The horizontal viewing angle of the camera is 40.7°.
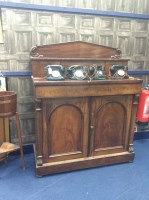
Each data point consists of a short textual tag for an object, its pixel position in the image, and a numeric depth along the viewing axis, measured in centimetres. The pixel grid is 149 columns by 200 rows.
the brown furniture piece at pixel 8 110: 188
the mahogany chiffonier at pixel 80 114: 192
